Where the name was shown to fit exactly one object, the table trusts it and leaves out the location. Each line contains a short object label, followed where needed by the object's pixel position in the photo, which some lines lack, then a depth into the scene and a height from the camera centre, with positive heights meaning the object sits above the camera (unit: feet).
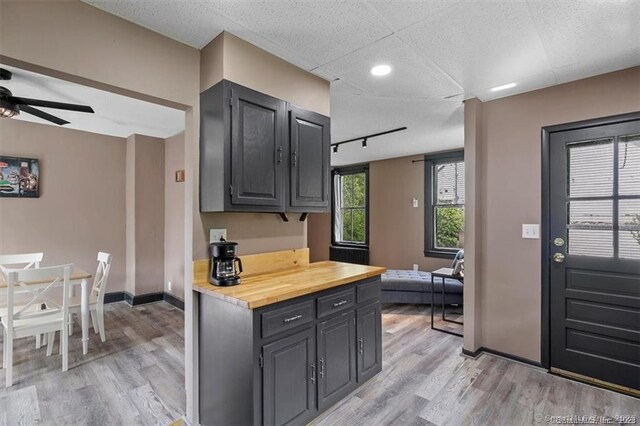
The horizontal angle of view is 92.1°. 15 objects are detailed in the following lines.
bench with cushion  14.69 -3.73
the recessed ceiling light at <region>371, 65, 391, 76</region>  7.93 +3.77
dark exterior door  7.91 -1.04
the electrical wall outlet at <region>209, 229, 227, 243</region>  6.89 -0.46
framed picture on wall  12.69 +1.55
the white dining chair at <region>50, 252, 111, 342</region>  10.43 -3.04
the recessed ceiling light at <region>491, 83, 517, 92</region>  8.89 +3.72
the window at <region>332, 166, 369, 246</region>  22.00 +0.58
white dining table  9.70 -2.64
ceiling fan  8.23 +3.13
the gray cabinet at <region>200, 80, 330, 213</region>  6.33 +1.37
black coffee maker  6.43 -1.06
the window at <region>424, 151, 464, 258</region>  17.01 +0.55
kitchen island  5.58 -2.65
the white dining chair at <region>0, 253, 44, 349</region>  10.38 -1.68
